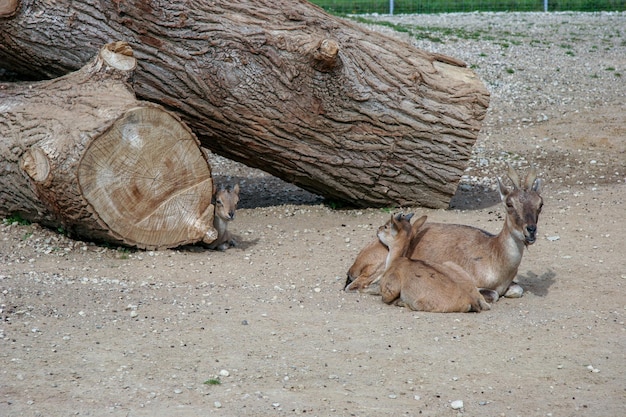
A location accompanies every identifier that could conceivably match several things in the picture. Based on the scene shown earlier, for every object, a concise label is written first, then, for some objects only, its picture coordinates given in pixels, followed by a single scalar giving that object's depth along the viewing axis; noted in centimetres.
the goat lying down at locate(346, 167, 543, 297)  1462
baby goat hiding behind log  1820
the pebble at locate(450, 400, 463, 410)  1068
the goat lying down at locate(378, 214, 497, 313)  1407
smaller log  1584
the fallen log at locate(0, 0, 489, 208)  1794
